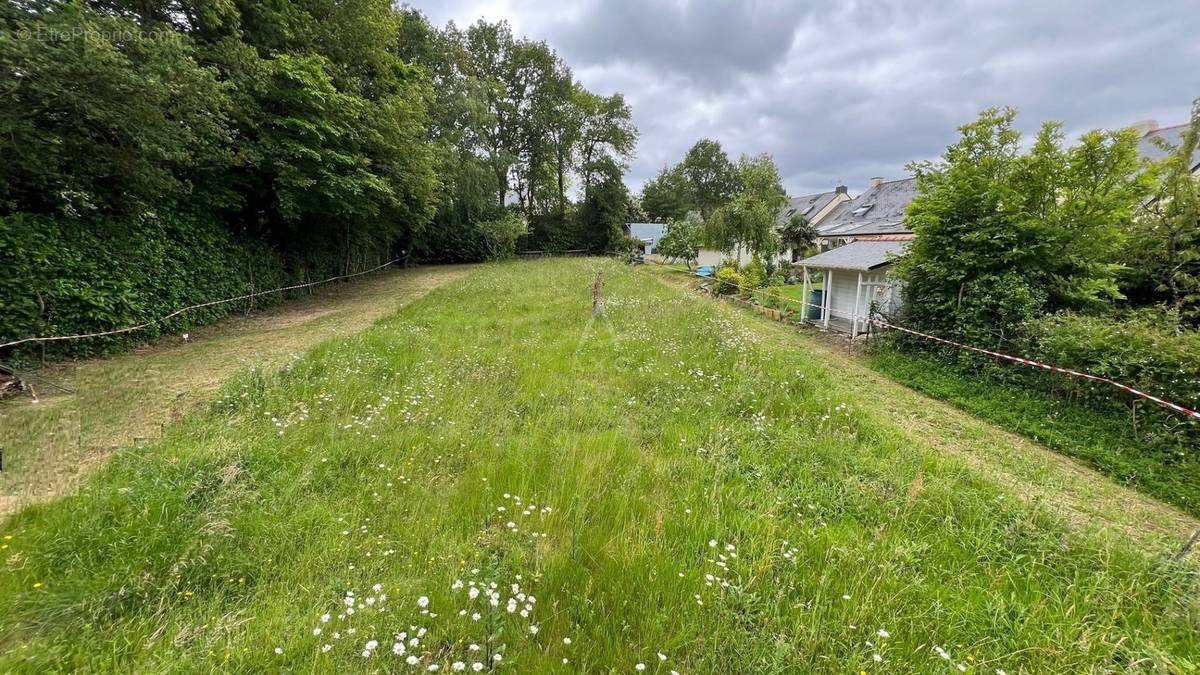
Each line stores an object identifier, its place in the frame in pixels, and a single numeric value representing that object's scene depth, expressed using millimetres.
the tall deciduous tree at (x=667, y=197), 54406
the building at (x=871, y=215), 29781
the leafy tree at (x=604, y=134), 39188
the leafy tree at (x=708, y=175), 53250
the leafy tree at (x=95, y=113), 6219
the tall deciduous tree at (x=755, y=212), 22812
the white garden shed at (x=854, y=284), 12656
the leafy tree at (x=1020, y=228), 8891
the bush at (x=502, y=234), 31547
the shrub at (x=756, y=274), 21636
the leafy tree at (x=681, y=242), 32281
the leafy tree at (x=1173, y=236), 9367
